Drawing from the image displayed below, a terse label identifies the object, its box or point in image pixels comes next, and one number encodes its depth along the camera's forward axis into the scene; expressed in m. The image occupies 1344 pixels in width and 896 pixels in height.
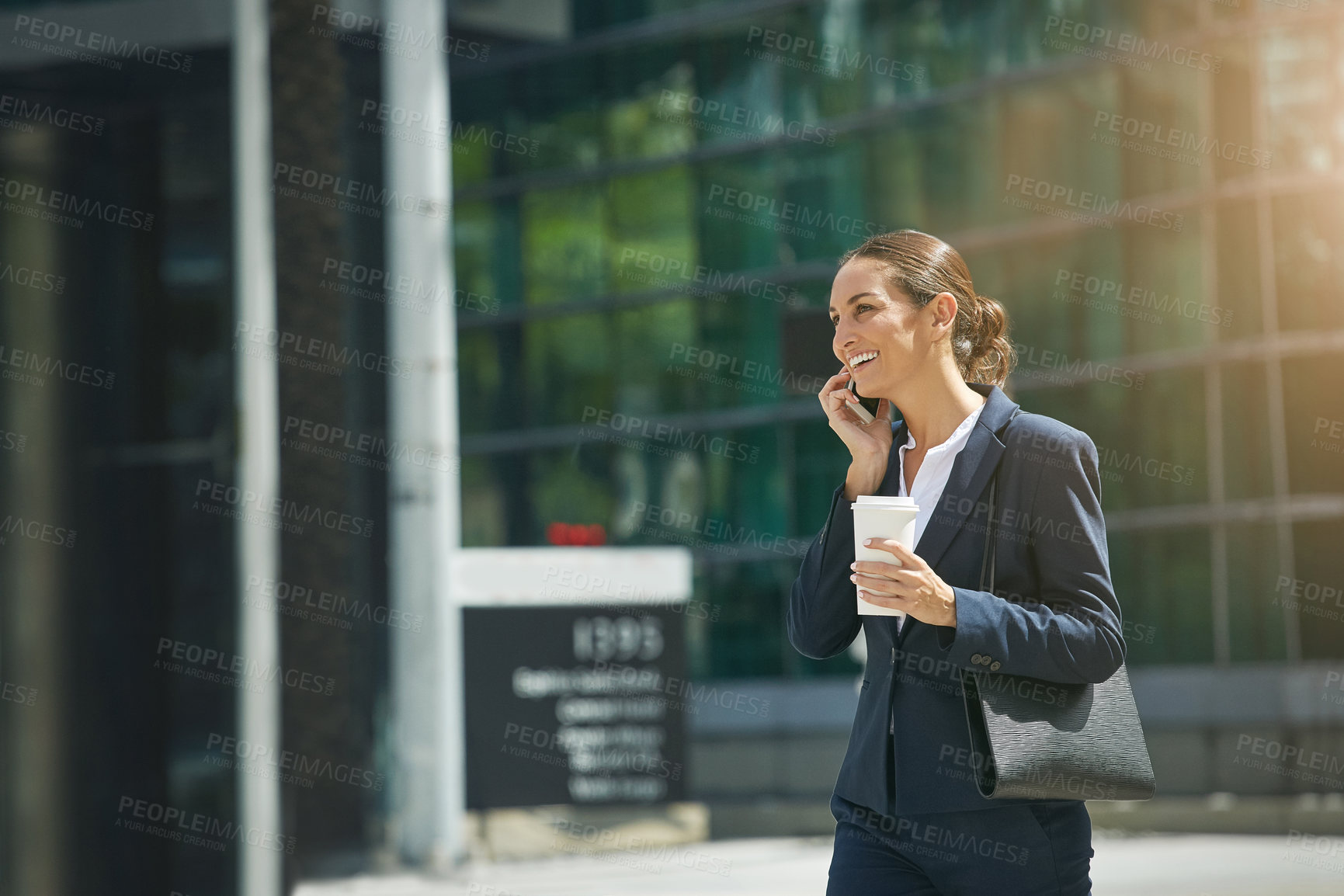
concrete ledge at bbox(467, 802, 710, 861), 18.50
